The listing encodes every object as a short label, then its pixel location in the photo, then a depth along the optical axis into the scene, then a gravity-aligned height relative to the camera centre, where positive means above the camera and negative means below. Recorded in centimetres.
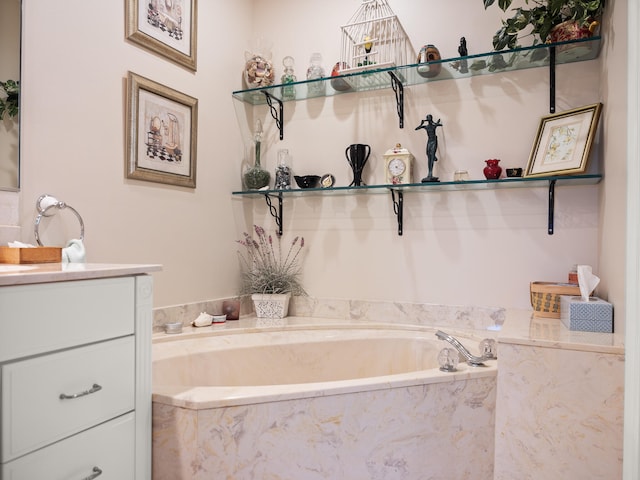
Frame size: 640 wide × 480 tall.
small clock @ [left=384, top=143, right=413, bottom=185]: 227 +37
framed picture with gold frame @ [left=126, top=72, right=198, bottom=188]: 195 +47
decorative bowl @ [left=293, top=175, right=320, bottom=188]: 249 +31
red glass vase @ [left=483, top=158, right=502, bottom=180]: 211 +32
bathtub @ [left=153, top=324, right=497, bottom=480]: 132 -59
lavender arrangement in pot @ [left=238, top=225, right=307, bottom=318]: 250 -20
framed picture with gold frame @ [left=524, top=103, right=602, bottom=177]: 184 +42
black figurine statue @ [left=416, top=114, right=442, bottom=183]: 222 +47
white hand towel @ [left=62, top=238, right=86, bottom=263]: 154 -6
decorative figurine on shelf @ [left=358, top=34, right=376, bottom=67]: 236 +99
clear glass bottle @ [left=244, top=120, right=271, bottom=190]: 259 +34
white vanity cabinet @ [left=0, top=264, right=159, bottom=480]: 99 -34
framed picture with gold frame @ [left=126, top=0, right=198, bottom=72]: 196 +96
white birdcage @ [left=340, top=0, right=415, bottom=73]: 238 +107
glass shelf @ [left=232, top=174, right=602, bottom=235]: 201 +26
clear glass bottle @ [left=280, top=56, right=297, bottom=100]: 255 +90
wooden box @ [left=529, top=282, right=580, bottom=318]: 183 -23
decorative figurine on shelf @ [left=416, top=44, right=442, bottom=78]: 220 +88
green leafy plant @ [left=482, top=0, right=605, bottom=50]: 182 +94
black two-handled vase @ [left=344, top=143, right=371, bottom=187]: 240 +42
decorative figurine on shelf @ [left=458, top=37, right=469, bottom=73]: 217 +90
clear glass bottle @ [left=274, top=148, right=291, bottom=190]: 257 +37
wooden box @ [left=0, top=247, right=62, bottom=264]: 137 -6
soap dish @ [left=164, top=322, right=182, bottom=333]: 206 -41
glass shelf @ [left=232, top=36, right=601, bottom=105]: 200 +83
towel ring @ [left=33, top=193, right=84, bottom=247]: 159 +10
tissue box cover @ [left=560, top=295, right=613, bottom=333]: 150 -25
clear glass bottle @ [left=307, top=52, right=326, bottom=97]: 250 +90
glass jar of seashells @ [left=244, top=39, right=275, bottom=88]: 260 +96
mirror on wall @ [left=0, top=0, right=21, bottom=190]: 149 +47
